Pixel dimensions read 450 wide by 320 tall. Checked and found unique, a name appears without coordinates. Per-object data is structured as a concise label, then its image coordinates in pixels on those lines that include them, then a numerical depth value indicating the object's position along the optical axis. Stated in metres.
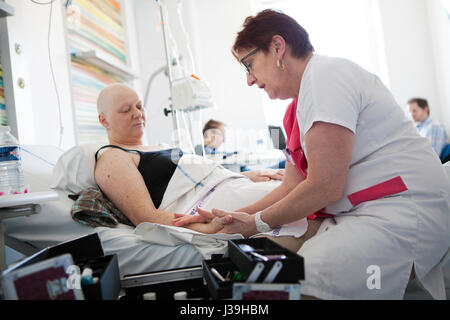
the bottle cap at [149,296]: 0.87
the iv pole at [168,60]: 2.37
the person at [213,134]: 3.67
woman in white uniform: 0.84
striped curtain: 2.38
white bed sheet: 1.10
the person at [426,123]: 4.19
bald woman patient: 1.33
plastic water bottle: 1.08
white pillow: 1.42
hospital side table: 0.92
